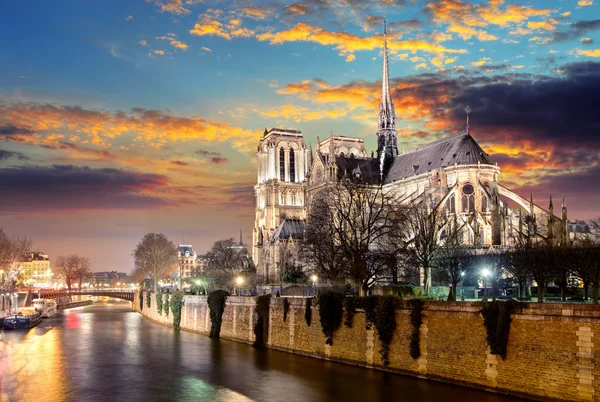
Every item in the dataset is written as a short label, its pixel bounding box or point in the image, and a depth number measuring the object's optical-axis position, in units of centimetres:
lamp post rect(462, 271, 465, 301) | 4056
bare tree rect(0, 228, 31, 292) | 7250
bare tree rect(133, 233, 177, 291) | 9681
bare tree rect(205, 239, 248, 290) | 7941
